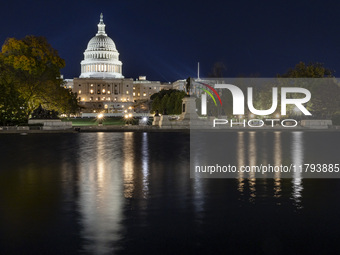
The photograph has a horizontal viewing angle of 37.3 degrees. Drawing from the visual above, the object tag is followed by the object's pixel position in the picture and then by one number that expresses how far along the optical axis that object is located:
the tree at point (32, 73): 65.62
